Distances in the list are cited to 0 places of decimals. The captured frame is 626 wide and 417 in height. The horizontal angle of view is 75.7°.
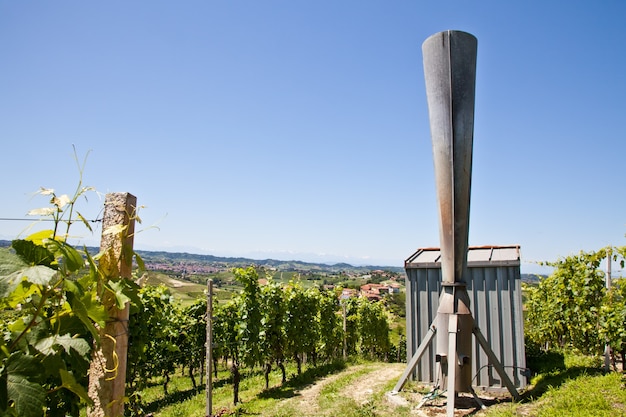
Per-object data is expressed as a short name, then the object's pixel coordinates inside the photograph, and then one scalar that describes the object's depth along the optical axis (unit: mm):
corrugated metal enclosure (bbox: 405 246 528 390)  7117
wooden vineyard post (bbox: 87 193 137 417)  1694
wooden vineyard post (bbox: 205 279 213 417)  6676
